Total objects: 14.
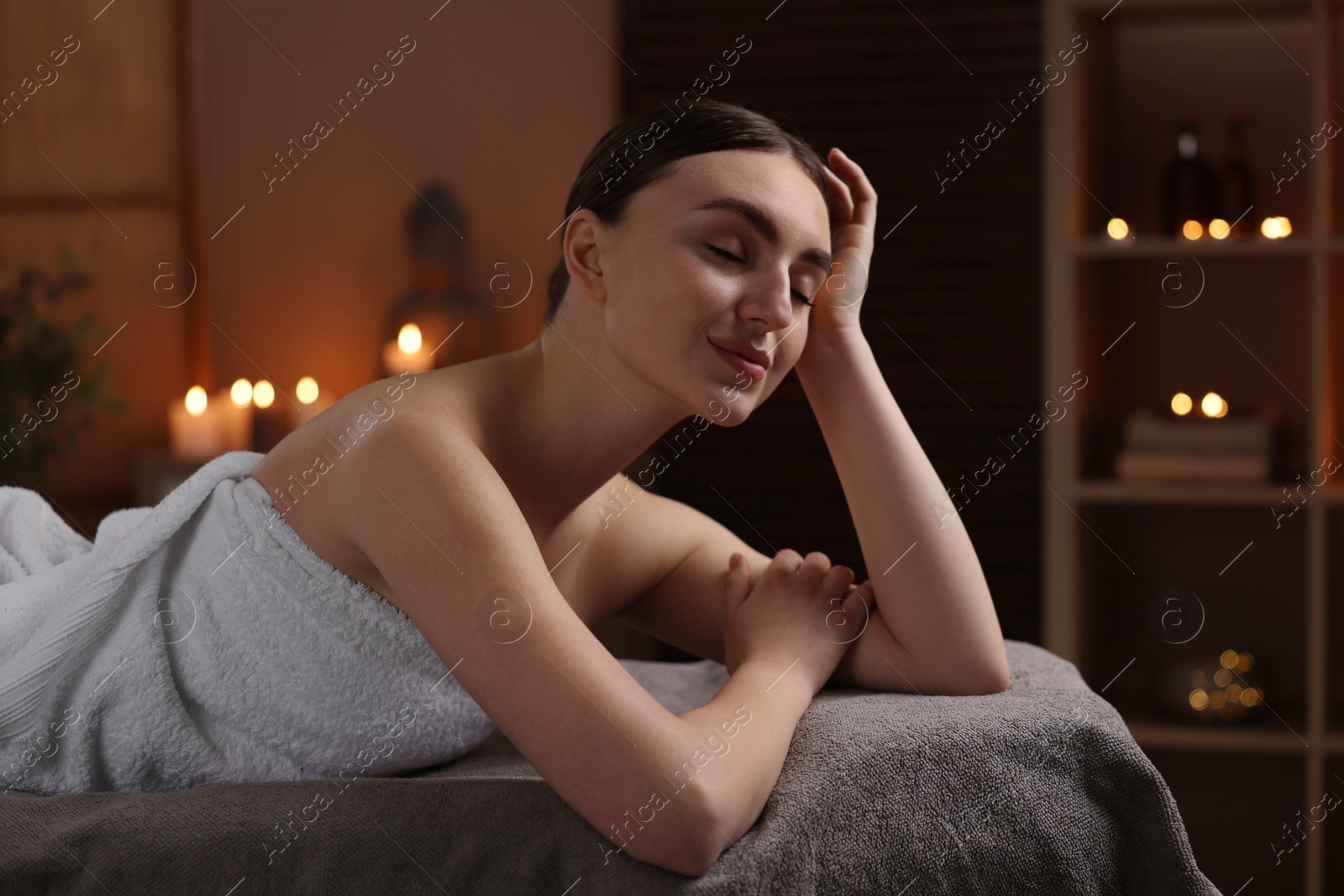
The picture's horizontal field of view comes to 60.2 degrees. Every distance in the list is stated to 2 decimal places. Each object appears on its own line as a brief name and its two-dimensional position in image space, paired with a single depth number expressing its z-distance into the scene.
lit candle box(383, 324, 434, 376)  2.98
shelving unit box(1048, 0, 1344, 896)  2.40
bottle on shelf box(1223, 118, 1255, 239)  2.47
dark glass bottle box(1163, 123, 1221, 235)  2.47
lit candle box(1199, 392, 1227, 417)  2.47
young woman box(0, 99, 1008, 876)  0.87
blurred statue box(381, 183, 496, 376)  3.22
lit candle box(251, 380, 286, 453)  3.05
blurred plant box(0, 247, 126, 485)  2.73
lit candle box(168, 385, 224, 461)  2.87
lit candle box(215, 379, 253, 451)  2.99
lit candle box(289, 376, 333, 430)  3.17
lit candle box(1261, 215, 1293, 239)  2.49
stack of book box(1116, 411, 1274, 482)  2.36
